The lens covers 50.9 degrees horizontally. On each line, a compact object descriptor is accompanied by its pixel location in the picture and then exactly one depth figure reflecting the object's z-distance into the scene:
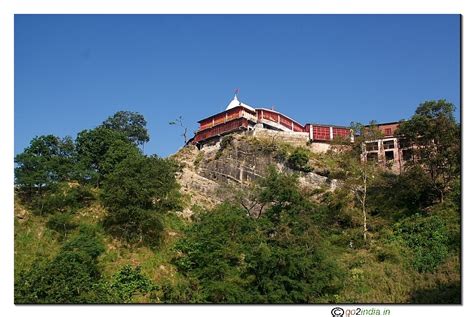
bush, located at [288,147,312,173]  38.34
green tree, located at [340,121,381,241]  32.38
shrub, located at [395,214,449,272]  24.20
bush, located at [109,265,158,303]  21.76
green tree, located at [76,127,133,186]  32.22
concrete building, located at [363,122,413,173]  38.50
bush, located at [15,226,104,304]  20.22
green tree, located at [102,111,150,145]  48.22
